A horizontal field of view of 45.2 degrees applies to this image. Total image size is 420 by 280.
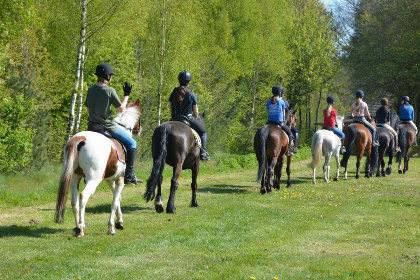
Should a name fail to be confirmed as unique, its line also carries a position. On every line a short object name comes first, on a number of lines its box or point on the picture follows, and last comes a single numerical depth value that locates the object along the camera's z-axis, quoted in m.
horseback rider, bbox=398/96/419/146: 23.67
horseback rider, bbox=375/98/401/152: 22.17
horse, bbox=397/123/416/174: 23.58
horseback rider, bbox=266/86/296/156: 15.47
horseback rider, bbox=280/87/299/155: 18.02
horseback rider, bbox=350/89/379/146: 19.97
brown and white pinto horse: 8.10
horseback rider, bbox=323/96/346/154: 18.50
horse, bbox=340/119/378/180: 19.48
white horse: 17.80
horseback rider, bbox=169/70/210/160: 11.89
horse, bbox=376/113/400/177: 21.69
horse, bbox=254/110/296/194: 14.75
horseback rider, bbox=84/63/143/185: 9.07
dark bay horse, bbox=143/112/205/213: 10.87
